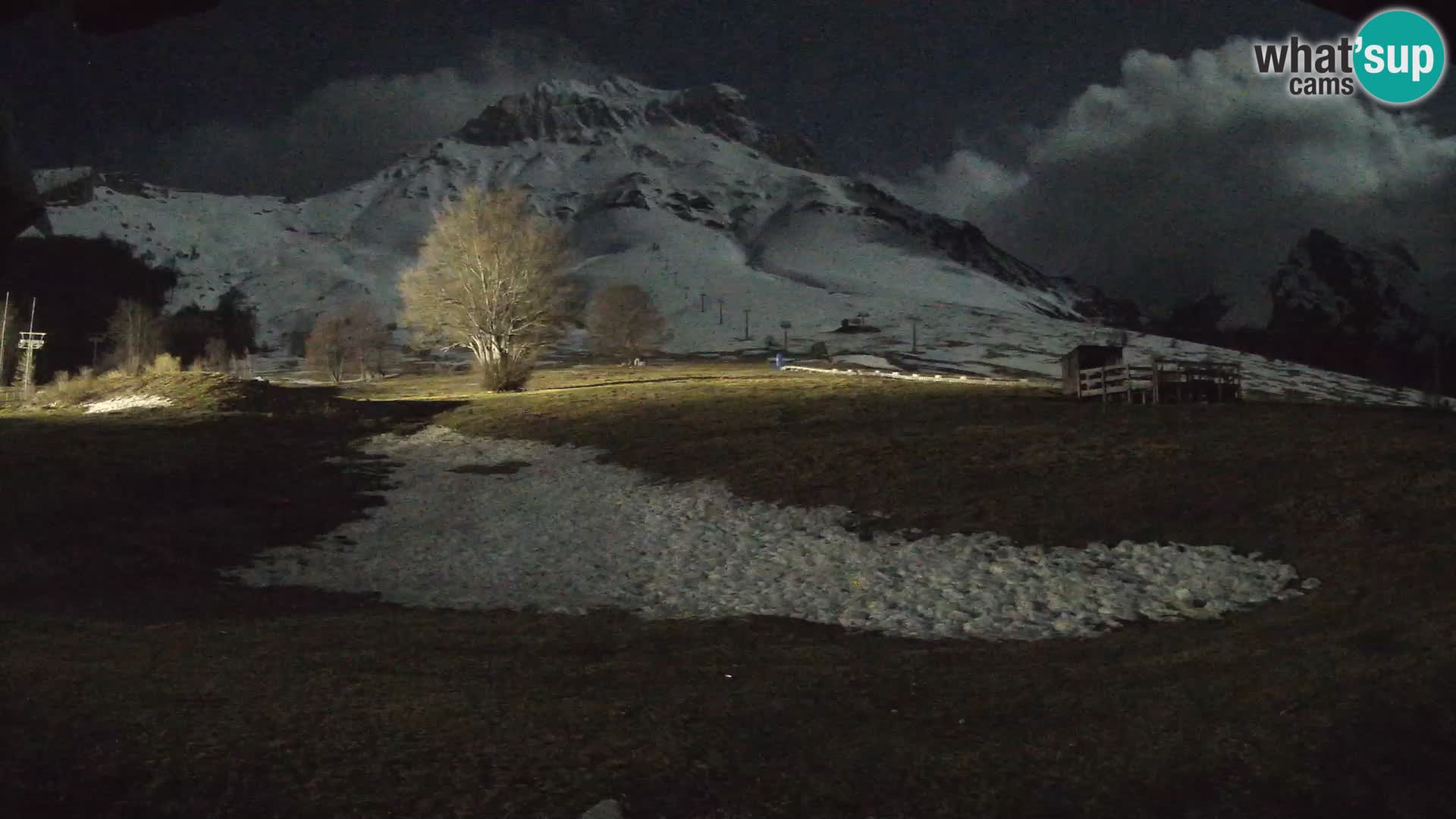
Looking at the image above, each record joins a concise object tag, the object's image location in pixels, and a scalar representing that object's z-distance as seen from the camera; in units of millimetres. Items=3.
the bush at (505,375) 67375
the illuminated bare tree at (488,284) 65750
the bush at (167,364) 66812
